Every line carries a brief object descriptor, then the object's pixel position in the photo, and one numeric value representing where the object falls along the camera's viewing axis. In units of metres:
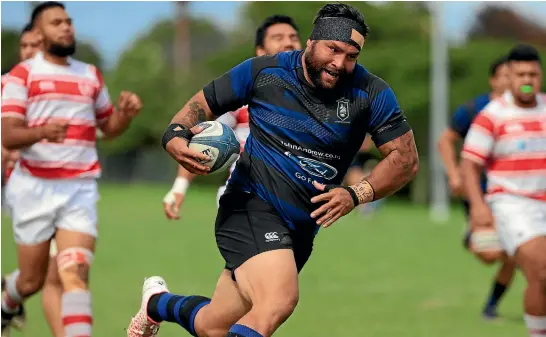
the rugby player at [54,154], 17.77
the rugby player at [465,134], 24.56
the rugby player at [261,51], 18.17
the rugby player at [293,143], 13.68
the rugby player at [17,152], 20.42
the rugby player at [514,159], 18.62
